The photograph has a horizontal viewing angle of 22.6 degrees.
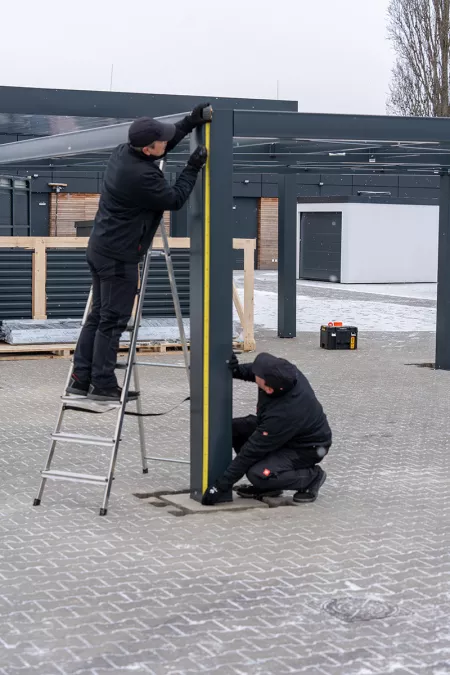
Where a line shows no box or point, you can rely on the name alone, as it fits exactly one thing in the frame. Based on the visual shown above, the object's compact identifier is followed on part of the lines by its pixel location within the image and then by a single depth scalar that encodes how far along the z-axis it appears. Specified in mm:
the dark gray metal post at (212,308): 7922
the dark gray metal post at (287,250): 19703
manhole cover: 5703
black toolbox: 18141
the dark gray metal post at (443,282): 15125
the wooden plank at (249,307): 17719
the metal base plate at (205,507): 7844
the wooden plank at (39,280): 16750
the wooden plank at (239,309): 17109
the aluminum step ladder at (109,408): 7705
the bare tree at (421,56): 47375
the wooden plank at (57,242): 16656
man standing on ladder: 7586
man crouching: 7691
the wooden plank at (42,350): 16391
